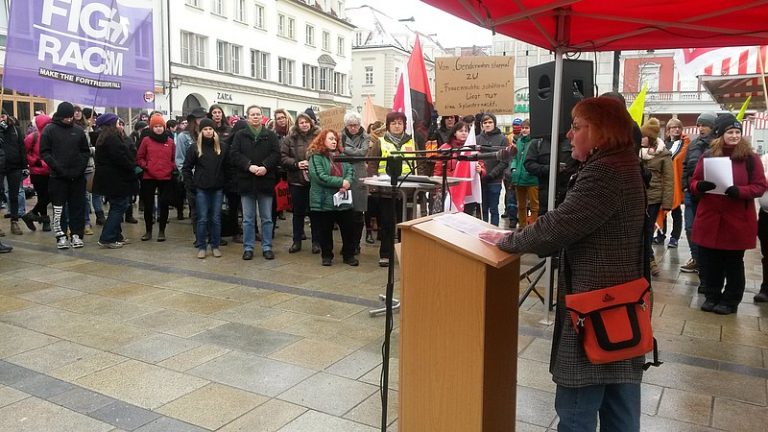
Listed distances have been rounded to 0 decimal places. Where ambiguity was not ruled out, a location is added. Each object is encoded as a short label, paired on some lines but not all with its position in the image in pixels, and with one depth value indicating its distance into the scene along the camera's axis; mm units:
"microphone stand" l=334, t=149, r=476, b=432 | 2842
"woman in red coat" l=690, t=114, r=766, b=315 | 5500
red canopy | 4332
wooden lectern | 2434
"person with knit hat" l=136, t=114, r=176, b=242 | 8953
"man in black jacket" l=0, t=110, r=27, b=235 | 9195
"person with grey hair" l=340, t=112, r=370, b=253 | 7570
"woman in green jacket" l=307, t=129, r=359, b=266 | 7336
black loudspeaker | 5098
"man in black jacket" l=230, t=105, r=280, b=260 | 7648
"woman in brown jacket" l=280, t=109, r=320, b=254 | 8078
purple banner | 6828
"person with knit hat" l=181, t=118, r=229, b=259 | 7711
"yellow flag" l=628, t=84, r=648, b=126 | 6062
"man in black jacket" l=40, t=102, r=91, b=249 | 7949
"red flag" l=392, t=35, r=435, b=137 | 9750
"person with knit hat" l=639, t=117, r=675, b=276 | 7203
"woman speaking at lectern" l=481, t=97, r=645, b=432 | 2359
